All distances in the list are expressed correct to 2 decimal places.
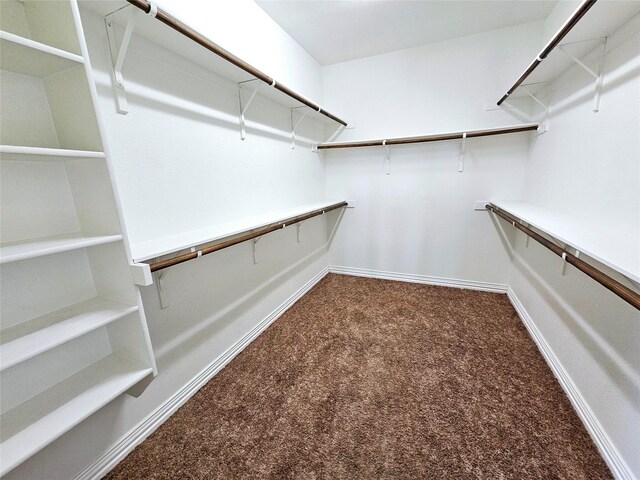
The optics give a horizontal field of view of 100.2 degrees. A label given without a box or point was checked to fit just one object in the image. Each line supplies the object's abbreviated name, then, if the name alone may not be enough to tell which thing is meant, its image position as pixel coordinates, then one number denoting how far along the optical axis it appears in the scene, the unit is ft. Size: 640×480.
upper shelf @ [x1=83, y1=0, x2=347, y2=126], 3.30
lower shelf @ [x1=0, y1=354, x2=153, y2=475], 2.63
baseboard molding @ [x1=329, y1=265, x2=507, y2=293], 9.43
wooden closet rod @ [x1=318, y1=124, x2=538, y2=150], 7.47
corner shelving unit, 2.74
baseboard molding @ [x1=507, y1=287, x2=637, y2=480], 3.62
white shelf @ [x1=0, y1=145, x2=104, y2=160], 2.35
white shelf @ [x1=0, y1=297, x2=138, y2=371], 2.59
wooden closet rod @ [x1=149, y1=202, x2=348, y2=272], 3.68
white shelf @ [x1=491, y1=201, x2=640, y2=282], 2.77
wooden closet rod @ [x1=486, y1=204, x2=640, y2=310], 2.70
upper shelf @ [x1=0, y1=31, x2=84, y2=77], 2.40
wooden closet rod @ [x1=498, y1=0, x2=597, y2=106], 3.43
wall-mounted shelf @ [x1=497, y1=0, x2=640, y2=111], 3.80
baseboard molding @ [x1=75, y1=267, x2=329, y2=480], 3.84
